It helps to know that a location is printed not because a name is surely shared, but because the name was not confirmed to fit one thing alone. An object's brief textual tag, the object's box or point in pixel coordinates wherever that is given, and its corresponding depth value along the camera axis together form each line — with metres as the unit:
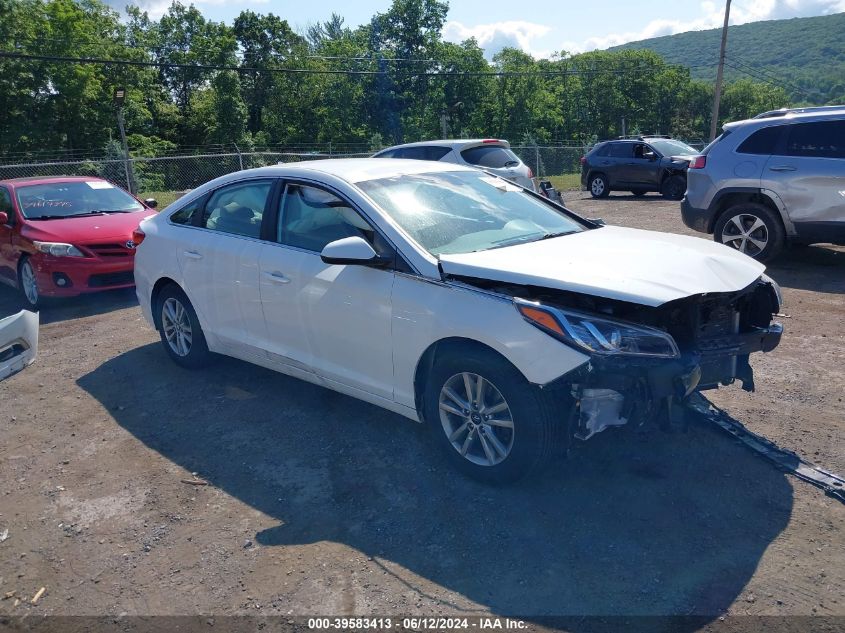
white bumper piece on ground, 5.97
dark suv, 18.95
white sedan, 3.55
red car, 8.51
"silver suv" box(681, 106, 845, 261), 8.41
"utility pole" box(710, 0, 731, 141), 32.06
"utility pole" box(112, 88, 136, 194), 18.42
